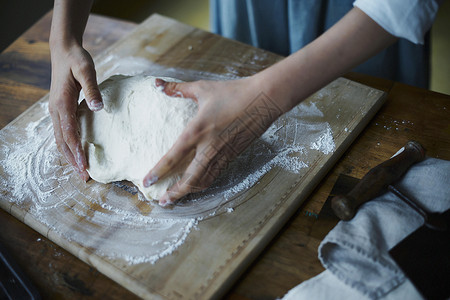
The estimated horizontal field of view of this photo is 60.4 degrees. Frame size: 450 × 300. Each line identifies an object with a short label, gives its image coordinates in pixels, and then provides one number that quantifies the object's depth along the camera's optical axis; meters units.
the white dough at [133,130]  1.00
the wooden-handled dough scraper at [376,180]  0.90
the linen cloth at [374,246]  0.80
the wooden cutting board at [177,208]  0.87
